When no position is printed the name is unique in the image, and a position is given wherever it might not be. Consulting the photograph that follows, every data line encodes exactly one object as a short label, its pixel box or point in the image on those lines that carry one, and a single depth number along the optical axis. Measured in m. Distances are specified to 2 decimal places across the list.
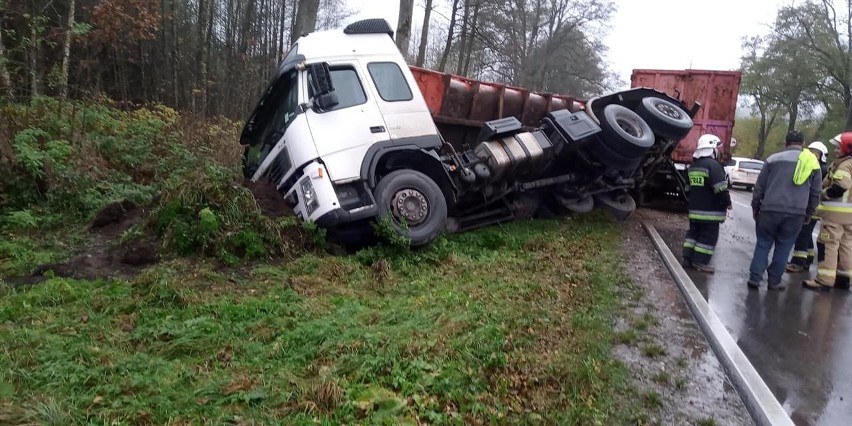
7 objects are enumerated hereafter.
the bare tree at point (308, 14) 12.09
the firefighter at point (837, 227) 6.31
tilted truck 6.33
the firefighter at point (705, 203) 6.73
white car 22.59
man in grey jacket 5.98
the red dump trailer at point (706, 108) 10.98
